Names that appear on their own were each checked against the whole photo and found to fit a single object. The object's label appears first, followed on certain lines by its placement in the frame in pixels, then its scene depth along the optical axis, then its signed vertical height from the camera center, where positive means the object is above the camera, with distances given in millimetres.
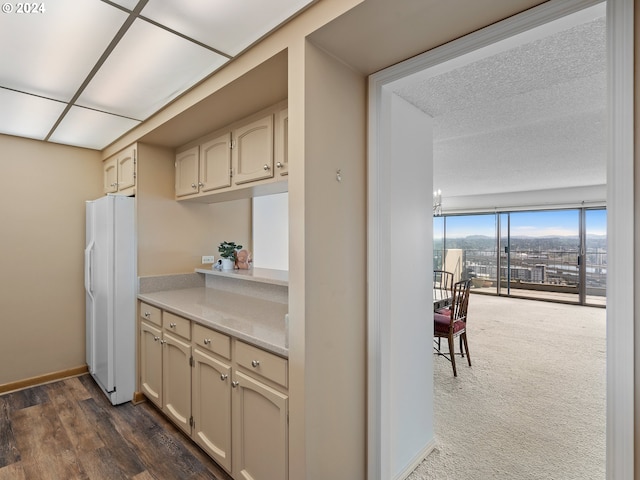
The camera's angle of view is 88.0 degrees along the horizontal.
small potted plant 2959 -150
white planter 2949 -234
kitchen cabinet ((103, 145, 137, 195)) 2854 +613
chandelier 4410 +490
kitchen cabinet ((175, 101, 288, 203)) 1962 +538
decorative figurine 3027 -206
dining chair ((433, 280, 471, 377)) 3362 -873
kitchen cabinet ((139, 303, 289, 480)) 1525 -877
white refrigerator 2650 -470
